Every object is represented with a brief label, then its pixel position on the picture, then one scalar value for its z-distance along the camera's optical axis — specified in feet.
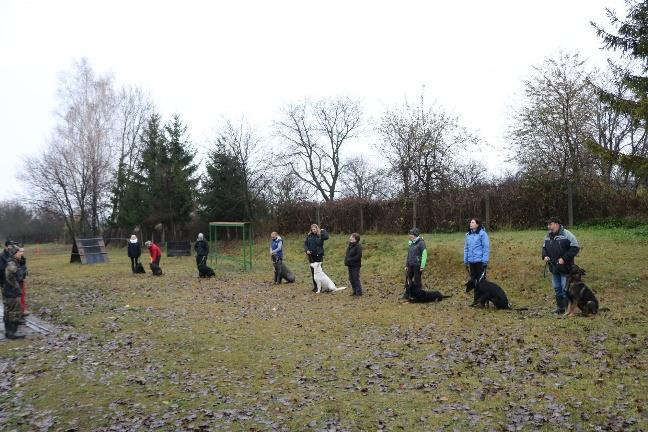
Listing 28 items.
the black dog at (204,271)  61.67
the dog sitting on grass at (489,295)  34.47
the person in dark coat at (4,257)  34.15
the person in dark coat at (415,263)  38.37
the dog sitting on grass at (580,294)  30.17
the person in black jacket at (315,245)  46.52
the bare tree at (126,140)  134.00
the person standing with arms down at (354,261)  43.37
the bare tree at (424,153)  78.54
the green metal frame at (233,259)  72.44
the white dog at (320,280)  46.60
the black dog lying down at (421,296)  39.09
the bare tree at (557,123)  74.13
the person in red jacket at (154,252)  64.39
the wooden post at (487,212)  68.18
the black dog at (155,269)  64.75
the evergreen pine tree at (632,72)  37.58
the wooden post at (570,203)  63.57
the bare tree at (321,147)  146.51
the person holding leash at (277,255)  54.39
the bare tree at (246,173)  113.39
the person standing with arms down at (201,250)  61.36
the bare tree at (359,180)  177.75
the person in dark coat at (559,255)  30.76
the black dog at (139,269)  68.13
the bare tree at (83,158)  124.26
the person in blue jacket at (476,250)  35.29
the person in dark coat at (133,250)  68.39
